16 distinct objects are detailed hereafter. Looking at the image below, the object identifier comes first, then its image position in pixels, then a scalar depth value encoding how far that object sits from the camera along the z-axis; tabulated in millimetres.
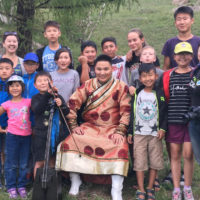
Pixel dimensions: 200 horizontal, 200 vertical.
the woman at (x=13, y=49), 4402
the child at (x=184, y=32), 4238
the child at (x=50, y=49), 4531
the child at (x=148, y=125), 3870
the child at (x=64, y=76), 4320
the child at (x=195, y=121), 3453
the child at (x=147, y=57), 4027
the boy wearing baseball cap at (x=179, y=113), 3750
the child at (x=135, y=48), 4355
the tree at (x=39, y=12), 5254
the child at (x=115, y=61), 4602
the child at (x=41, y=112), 3971
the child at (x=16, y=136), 4043
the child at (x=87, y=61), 4512
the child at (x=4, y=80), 4199
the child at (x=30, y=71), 4324
